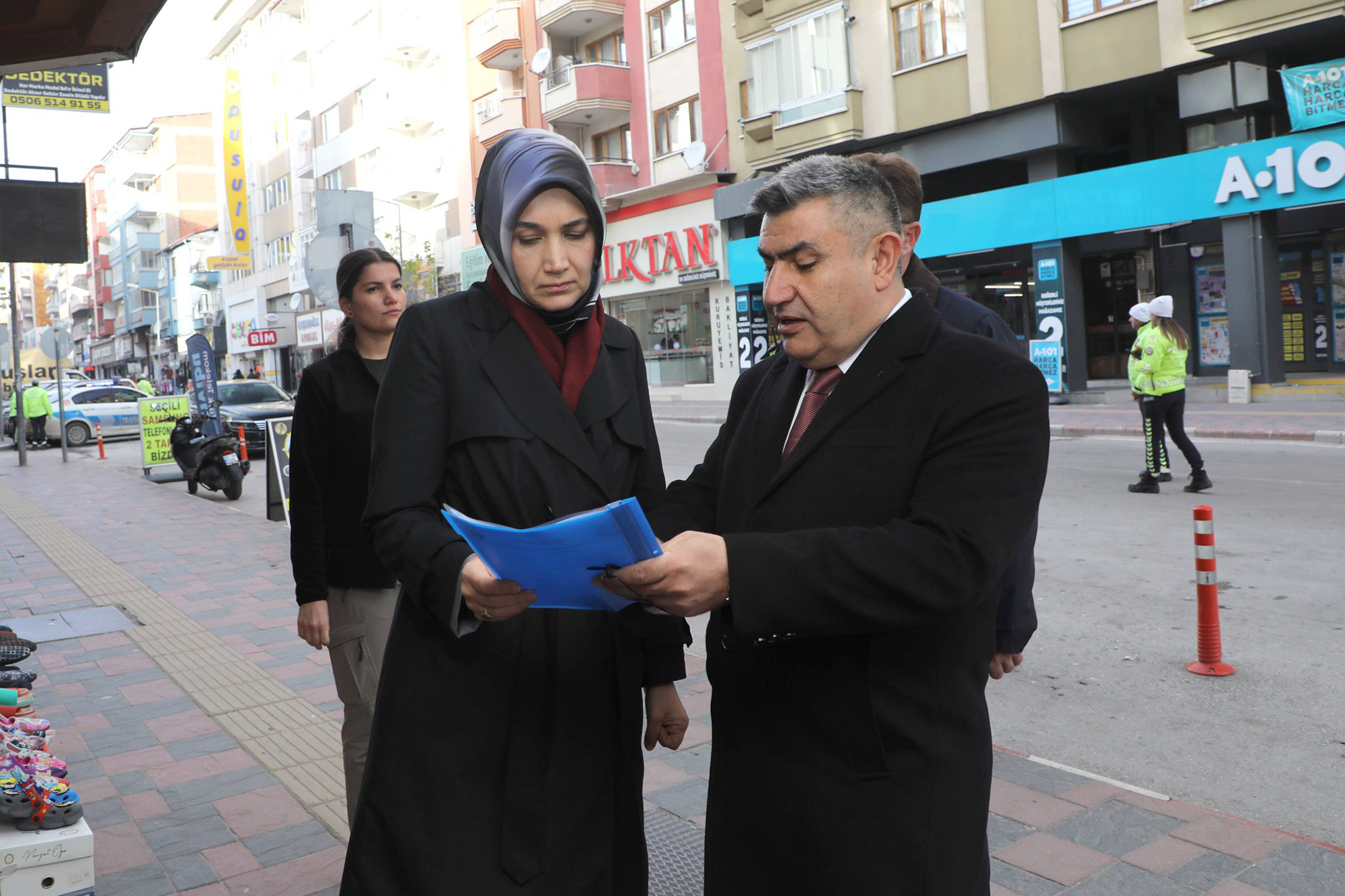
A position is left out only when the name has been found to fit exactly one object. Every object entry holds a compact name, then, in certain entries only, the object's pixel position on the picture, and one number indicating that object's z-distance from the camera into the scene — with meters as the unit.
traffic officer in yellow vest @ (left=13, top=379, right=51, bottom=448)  28.25
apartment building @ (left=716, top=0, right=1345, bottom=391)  19.27
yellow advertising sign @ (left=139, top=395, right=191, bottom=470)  19.03
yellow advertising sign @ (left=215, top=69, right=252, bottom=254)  58.97
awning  4.25
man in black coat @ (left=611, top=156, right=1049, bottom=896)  1.68
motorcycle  15.64
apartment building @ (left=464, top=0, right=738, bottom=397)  30.84
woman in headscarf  2.04
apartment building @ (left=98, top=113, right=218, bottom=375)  80.75
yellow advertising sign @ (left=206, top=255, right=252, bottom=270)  58.53
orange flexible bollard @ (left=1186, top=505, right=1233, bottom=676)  5.40
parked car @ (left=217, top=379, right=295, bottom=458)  20.70
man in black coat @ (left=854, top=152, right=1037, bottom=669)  3.12
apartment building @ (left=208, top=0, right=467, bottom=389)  43.00
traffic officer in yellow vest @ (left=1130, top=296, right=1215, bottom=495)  11.03
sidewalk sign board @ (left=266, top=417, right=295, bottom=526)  7.39
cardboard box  2.92
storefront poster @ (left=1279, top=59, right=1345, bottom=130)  17.84
